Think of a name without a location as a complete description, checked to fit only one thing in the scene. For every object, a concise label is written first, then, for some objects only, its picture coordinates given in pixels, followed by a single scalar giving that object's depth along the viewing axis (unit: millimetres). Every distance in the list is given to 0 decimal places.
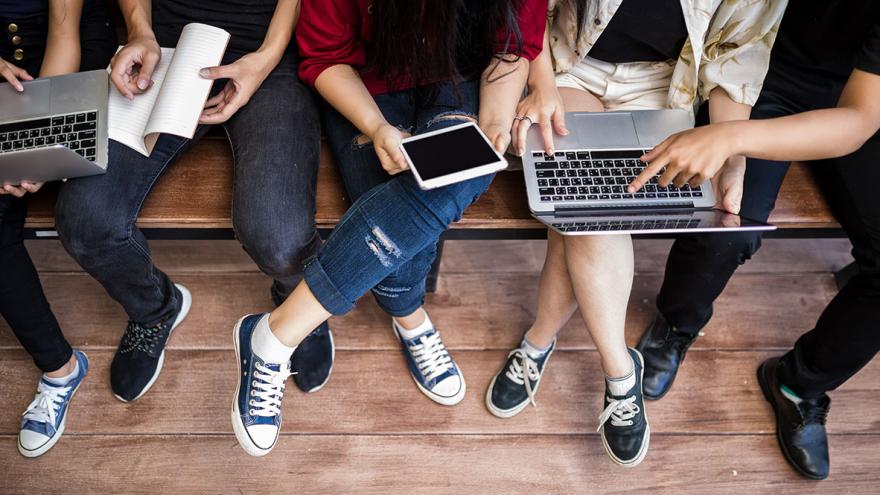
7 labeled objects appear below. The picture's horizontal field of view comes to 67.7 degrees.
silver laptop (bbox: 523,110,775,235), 1133
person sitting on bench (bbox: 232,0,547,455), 1104
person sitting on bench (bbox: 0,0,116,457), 1219
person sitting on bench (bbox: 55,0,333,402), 1152
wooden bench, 1227
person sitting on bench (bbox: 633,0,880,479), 1131
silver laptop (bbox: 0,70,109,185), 1095
